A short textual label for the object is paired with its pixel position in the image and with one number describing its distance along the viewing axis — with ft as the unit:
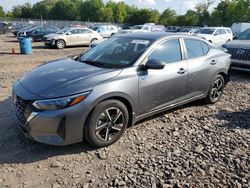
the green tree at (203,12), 172.84
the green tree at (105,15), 209.00
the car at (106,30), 64.34
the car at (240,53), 20.17
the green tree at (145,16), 196.50
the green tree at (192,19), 175.92
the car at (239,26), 80.78
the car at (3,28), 90.26
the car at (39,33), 58.94
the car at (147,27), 63.70
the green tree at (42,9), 244.18
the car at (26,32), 61.08
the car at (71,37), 45.09
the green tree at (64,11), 234.00
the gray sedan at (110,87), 8.42
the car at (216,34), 44.53
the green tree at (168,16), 202.61
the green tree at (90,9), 218.45
